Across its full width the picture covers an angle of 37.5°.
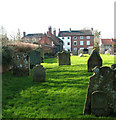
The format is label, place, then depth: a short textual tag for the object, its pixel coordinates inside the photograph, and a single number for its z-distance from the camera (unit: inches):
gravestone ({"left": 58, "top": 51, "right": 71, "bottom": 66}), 677.0
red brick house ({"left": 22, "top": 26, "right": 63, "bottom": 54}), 1607.5
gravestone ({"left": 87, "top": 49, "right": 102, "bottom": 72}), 484.4
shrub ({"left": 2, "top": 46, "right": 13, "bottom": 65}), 477.8
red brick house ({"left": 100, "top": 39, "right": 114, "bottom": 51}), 3019.2
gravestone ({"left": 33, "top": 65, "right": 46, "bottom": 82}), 379.2
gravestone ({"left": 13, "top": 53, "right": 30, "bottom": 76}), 452.8
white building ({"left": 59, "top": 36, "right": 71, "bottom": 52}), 2763.3
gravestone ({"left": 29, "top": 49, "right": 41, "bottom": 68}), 675.1
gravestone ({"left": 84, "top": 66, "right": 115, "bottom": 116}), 196.2
